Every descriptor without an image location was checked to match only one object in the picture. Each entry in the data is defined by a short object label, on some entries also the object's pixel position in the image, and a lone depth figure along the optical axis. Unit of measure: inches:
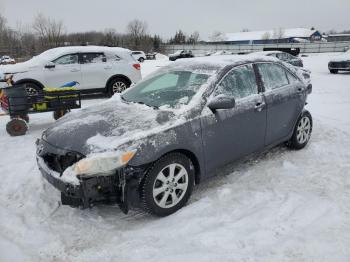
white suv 391.7
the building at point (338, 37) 3469.2
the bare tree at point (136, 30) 3225.9
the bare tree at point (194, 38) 3624.5
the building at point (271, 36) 3719.0
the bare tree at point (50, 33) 1896.4
